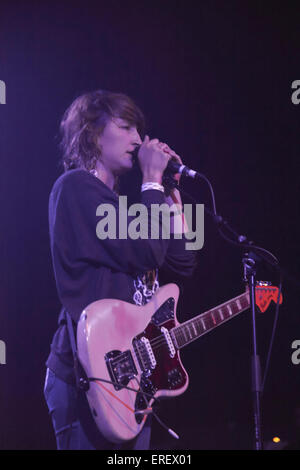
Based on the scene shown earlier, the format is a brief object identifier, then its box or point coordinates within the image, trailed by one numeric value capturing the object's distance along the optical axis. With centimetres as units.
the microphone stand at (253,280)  658
